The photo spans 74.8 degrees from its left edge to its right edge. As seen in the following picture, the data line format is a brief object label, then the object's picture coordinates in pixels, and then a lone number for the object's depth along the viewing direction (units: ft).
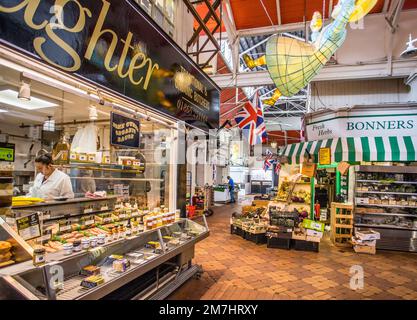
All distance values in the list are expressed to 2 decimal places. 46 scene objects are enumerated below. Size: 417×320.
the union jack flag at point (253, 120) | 28.35
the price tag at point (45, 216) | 9.48
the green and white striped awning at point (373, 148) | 21.07
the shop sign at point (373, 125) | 22.82
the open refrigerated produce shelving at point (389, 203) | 22.00
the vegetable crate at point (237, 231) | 24.82
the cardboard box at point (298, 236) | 21.09
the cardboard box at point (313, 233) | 20.67
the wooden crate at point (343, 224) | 22.62
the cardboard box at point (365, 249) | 20.89
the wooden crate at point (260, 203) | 35.30
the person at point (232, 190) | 55.16
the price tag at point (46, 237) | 8.36
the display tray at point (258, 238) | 22.65
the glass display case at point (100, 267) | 6.10
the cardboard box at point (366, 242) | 20.95
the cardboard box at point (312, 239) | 20.75
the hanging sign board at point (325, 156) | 23.15
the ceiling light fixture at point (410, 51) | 16.60
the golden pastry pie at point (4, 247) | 6.57
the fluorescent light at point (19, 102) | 16.29
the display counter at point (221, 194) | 53.88
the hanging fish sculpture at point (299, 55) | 11.44
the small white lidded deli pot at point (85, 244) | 8.36
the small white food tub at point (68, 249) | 7.92
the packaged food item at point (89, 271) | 8.07
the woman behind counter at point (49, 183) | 14.05
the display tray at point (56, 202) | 10.03
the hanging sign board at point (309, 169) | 24.43
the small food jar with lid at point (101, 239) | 8.91
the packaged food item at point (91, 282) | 7.25
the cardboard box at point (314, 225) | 20.44
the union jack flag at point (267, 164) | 68.22
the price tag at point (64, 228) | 9.82
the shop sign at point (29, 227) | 7.48
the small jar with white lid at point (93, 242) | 8.62
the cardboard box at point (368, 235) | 20.85
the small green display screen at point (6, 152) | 9.23
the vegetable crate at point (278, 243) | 21.32
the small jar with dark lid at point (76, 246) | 8.13
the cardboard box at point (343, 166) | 23.17
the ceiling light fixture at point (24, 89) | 7.75
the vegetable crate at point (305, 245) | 20.81
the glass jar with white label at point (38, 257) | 6.54
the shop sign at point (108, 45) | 6.29
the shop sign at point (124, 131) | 10.80
